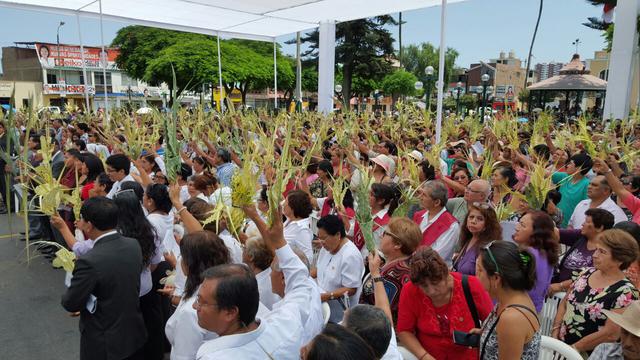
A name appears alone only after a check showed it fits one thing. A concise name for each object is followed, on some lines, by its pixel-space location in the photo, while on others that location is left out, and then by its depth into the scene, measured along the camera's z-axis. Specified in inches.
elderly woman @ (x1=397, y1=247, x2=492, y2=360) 96.3
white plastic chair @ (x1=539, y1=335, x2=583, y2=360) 99.7
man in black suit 108.2
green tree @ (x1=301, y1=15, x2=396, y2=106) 1510.8
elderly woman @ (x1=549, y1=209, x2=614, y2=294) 138.6
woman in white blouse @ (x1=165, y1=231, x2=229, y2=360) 93.0
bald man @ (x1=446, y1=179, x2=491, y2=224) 169.2
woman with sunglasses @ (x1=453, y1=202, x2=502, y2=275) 135.9
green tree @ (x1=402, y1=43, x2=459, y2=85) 2453.2
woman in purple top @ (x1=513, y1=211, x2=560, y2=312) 124.3
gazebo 817.5
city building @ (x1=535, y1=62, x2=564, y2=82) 3978.3
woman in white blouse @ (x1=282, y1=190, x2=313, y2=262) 149.9
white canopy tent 585.6
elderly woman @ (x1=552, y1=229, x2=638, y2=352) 107.7
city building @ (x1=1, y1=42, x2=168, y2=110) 1936.8
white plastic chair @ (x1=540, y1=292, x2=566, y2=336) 139.7
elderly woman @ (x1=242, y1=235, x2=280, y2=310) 110.8
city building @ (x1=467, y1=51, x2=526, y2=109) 3105.3
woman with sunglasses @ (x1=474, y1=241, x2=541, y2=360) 84.4
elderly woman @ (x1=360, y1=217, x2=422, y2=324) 112.2
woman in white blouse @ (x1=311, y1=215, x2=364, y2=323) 128.3
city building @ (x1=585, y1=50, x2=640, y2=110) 2097.8
